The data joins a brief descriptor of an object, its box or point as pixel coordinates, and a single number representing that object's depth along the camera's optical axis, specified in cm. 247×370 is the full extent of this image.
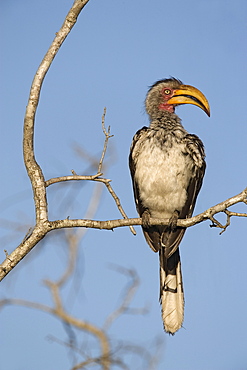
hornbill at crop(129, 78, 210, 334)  958
